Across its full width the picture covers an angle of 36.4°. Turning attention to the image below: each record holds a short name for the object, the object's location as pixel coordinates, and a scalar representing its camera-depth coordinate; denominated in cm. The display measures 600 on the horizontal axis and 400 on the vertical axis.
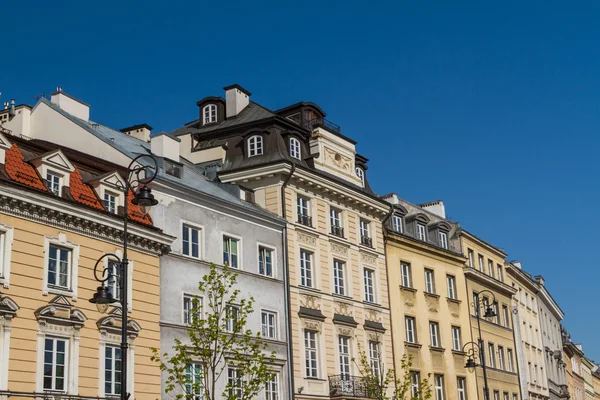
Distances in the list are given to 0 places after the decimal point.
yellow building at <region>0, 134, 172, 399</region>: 2564
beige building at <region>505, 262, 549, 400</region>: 6059
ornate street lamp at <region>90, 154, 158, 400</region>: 1995
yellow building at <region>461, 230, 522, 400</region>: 5319
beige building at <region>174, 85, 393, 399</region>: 3869
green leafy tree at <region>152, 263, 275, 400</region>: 2538
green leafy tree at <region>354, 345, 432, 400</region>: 3534
